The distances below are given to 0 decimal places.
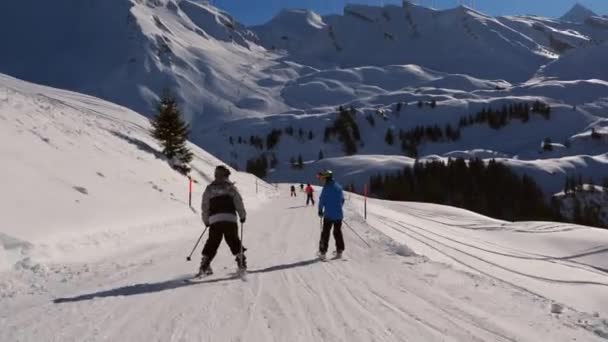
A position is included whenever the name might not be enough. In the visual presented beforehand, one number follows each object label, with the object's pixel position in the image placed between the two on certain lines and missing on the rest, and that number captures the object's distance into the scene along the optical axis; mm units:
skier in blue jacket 12797
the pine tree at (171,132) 41406
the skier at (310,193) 38781
